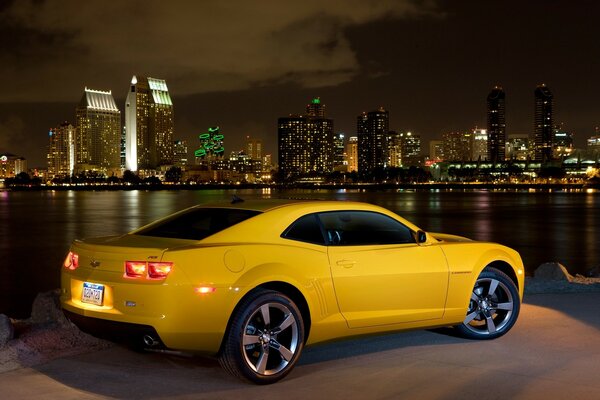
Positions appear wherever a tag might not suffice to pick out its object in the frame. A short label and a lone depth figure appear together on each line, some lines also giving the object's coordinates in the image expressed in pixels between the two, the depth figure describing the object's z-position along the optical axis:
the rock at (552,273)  11.32
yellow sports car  5.33
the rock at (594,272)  14.27
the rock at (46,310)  8.11
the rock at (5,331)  6.79
